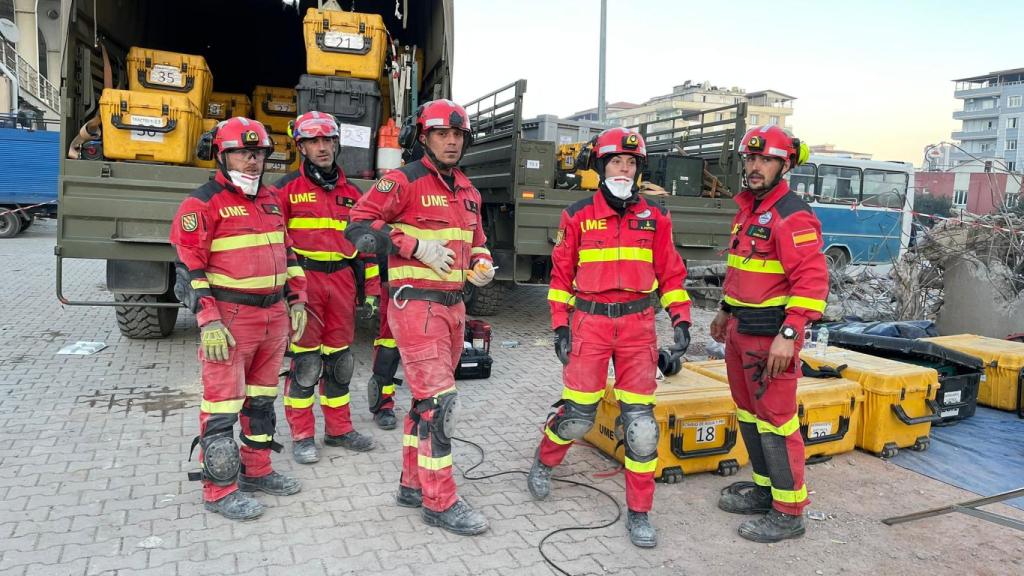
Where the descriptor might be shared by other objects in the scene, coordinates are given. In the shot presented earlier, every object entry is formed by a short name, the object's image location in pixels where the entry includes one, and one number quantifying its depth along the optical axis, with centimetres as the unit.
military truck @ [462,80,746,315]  771
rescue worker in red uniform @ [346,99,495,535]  351
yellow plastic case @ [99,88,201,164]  600
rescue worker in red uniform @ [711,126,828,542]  348
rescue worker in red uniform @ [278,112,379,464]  452
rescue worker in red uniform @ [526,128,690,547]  362
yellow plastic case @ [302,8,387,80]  648
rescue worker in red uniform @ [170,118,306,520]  355
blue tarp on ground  452
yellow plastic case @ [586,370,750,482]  429
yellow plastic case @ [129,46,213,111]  652
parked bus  1662
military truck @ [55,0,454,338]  594
